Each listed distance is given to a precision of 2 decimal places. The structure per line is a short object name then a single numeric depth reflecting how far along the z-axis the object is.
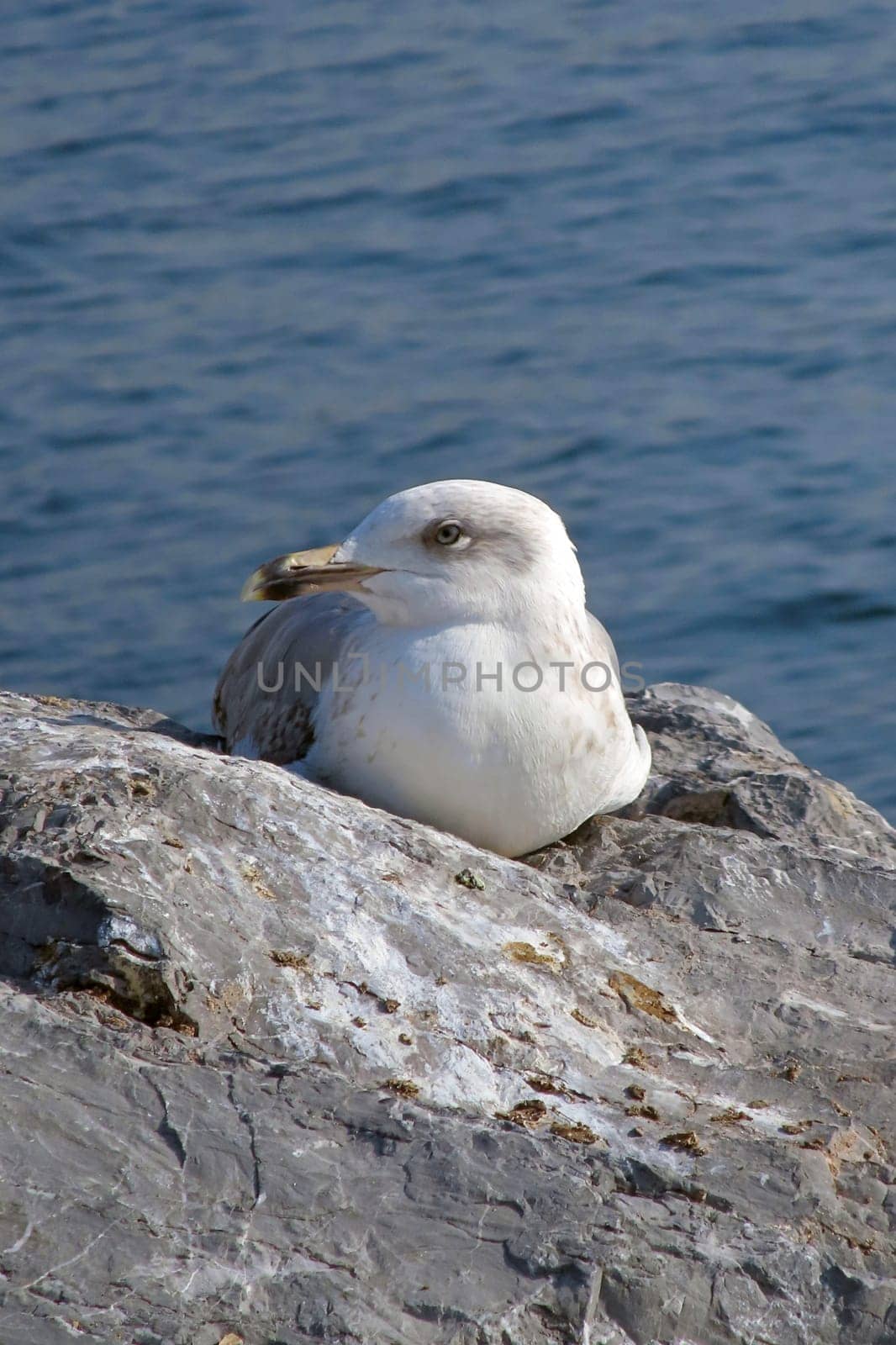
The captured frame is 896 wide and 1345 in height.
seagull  8.88
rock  5.96
